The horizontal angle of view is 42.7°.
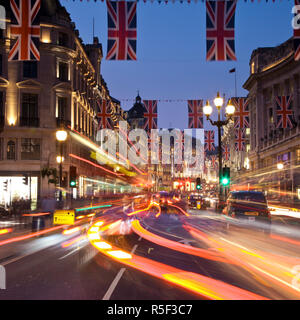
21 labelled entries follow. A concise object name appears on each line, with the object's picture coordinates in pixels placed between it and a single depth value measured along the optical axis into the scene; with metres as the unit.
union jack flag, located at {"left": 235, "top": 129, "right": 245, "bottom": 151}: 52.88
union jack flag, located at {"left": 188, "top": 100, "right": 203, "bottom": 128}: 30.28
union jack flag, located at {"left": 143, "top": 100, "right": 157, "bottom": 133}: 31.61
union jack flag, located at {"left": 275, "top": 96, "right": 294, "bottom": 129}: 41.97
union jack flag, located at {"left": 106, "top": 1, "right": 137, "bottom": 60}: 17.50
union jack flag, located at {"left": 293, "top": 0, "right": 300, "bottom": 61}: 19.21
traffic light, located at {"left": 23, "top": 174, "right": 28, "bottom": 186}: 43.53
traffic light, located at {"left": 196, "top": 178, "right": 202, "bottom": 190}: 37.94
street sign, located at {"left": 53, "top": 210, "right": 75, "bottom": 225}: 18.07
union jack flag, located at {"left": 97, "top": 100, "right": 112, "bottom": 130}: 39.56
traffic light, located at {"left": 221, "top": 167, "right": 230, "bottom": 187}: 26.17
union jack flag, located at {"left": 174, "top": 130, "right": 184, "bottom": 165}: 54.19
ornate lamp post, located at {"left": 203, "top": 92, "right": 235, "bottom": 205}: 25.72
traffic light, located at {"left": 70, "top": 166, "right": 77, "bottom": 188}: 25.35
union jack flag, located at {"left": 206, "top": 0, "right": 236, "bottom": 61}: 17.58
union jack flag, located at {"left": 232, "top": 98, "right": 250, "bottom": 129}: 40.28
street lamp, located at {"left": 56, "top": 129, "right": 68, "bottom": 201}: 24.28
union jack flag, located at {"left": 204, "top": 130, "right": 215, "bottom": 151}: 40.69
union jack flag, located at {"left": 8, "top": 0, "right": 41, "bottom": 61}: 19.30
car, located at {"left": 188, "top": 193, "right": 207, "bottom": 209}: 43.12
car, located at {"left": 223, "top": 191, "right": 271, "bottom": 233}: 18.05
